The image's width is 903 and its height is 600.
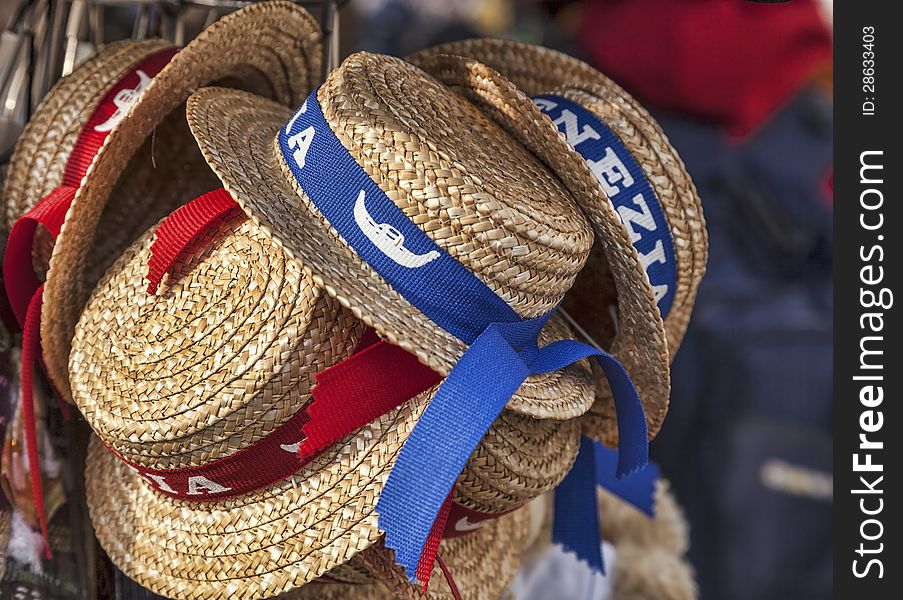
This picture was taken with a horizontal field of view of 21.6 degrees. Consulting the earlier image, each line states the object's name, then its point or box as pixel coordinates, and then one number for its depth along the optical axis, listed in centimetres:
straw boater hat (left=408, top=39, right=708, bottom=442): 133
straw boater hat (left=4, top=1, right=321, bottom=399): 133
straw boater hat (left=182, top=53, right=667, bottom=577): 125
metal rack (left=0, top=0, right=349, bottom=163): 147
